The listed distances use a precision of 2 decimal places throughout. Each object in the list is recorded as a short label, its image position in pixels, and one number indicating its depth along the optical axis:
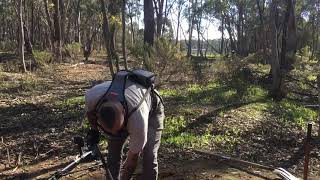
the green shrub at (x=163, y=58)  7.30
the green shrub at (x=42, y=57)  10.72
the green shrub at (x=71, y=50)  13.98
